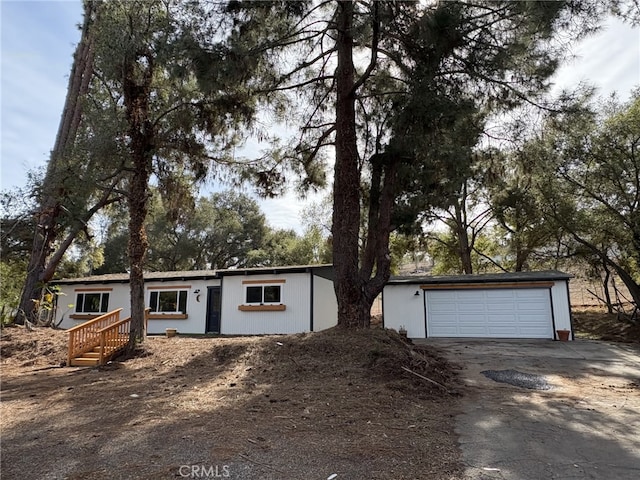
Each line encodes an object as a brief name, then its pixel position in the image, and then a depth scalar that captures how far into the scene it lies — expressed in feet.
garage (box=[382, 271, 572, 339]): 40.47
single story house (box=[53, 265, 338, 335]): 44.04
